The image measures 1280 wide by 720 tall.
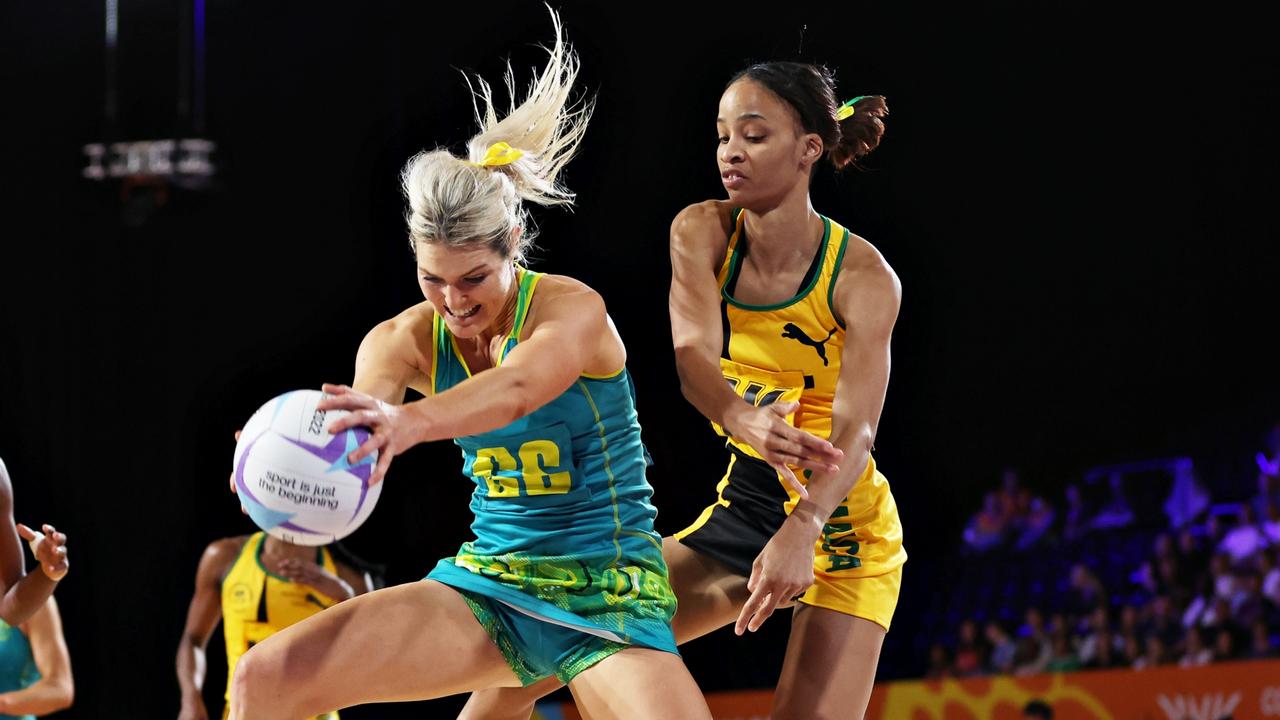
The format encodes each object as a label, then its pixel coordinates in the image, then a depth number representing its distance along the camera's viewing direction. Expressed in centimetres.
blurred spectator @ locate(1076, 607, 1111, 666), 1291
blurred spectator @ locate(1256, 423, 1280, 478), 1339
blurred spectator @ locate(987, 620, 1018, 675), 1320
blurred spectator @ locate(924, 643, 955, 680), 1315
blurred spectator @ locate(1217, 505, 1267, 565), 1301
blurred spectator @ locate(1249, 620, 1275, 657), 1232
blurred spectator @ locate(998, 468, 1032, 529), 1371
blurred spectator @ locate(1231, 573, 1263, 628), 1253
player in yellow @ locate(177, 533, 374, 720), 997
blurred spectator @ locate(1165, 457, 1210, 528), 1345
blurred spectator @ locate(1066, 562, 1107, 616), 1311
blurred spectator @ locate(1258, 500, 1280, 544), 1304
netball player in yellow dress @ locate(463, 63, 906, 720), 562
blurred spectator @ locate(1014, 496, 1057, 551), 1370
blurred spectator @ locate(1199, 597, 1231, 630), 1260
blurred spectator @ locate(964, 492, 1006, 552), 1362
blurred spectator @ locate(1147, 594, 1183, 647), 1278
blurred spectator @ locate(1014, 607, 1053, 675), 1301
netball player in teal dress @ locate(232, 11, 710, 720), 450
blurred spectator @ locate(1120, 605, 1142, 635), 1293
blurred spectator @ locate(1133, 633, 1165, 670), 1274
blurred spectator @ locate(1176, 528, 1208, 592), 1305
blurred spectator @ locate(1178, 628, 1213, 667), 1243
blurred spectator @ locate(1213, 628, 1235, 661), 1234
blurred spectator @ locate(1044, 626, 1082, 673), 1286
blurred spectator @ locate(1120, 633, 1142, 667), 1280
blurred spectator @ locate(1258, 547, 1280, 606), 1262
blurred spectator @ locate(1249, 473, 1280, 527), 1323
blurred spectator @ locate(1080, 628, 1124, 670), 1284
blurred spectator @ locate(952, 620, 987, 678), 1320
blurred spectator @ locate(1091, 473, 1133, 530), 1356
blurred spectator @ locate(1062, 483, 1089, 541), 1366
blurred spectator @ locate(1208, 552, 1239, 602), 1277
